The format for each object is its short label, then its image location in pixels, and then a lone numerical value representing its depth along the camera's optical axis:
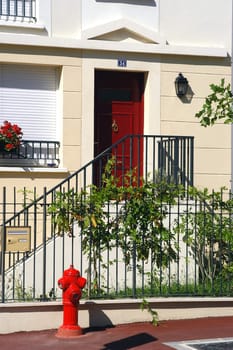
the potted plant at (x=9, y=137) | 13.55
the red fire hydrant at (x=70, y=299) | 9.94
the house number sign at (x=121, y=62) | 14.37
